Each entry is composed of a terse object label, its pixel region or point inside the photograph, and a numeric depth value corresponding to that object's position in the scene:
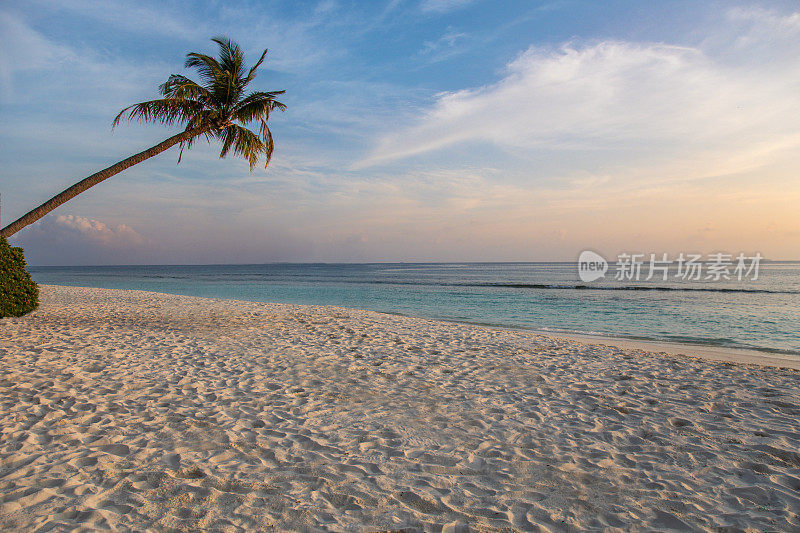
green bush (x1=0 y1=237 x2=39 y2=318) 10.91
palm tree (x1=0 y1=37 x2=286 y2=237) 12.27
